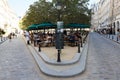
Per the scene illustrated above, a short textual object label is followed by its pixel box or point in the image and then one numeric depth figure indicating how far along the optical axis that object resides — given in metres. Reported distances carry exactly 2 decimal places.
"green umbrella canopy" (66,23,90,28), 11.12
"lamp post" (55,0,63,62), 4.92
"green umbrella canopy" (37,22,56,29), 9.89
